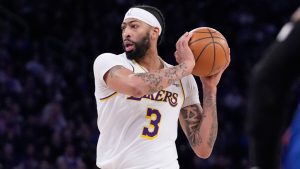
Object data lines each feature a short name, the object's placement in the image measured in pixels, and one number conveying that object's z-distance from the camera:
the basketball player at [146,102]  8.62
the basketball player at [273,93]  4.34
